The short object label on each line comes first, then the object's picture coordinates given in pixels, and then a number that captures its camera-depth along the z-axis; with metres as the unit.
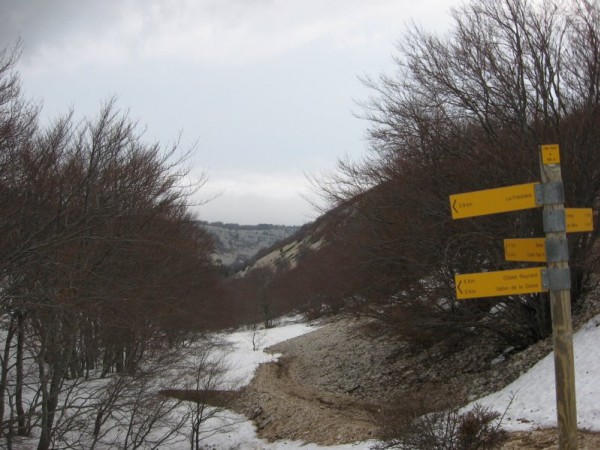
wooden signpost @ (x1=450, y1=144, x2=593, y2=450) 3.47
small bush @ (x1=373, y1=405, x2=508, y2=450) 5.68
